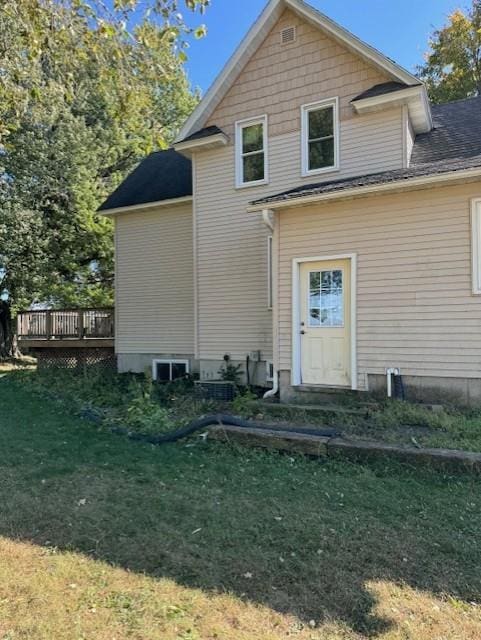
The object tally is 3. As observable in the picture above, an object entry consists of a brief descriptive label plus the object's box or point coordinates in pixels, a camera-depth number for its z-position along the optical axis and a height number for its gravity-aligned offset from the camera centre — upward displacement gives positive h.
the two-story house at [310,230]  6.66 +1.57
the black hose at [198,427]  5.82 -1.41
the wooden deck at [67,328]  13.26 -0.32
